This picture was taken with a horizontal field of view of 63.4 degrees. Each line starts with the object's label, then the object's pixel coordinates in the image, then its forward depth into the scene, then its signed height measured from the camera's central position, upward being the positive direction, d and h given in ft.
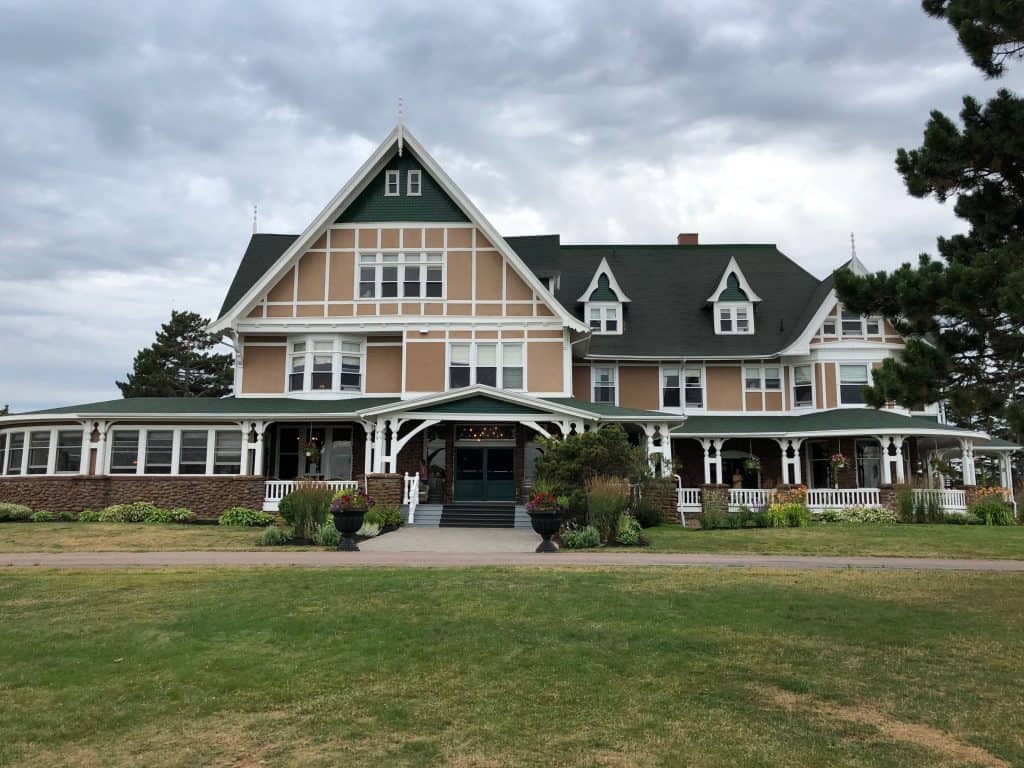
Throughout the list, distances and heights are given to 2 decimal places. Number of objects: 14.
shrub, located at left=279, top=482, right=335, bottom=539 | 66.23 -1.95
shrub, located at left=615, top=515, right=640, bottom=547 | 63.77 -3.65
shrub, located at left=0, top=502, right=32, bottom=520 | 84.53 -2.86
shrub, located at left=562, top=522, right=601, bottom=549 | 62.08 -3.87
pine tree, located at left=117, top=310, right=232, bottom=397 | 191.01 +28.17
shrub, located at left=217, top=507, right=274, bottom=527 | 83.51 -3.37
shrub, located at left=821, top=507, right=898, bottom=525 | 84.23 -2.81
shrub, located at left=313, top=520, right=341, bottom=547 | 62.85 -3.90
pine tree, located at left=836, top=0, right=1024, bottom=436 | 33.76 +8.87
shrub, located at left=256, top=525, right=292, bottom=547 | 63.82 -4.12
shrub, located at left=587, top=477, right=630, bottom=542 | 64.54 -1.65
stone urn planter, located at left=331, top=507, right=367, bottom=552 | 61.31 -2.69
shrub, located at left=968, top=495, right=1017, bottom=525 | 84.38 -2.42
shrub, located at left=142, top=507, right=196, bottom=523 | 84.74 -3.20
